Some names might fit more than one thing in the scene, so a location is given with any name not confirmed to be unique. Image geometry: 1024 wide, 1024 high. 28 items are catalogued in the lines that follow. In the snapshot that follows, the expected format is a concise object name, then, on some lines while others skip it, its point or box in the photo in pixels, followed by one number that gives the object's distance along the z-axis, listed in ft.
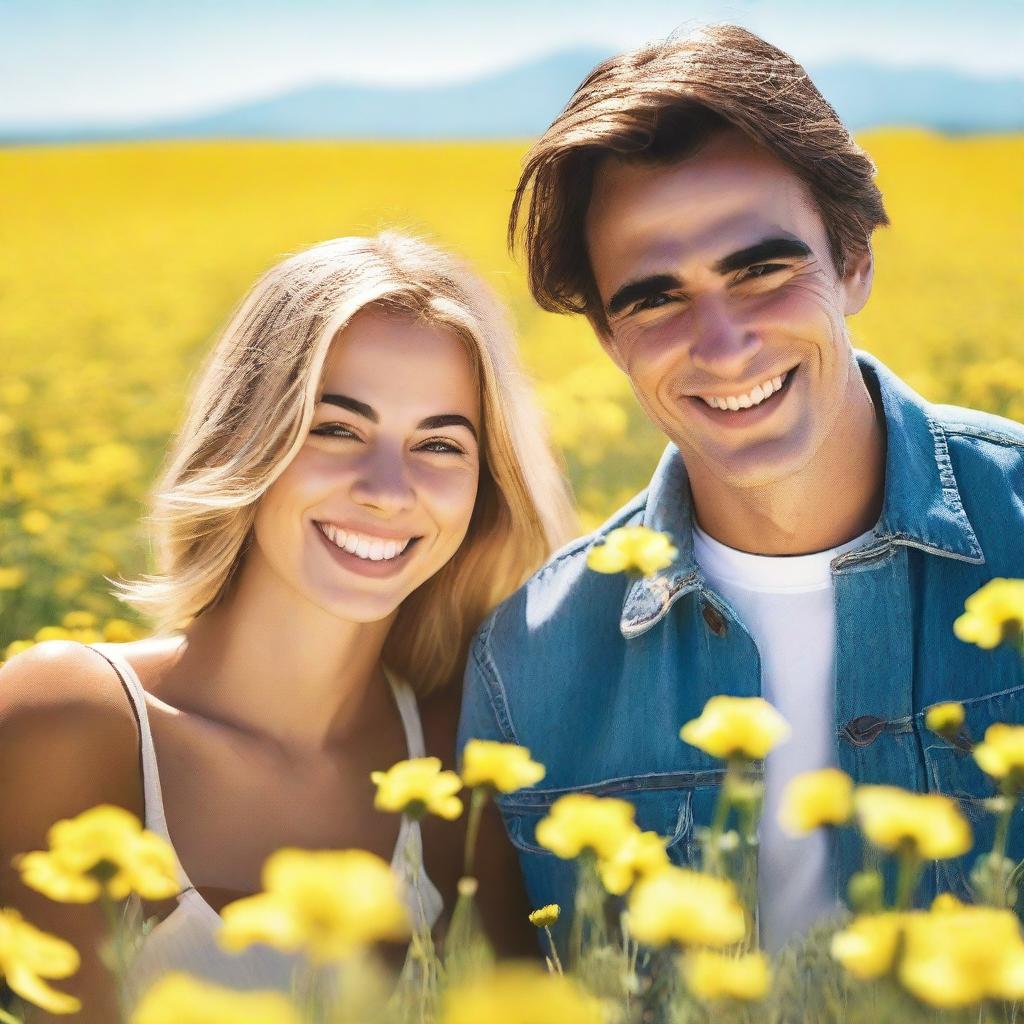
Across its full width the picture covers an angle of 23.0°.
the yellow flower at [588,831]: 3.36
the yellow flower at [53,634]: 4.99
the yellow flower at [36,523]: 6.52
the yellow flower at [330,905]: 2.30
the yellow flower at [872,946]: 2.69
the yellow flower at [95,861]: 3.14
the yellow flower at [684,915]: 2.74
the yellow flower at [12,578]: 6.06
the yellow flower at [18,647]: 4.95
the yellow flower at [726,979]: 2.72
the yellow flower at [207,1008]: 2.17
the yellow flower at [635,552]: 3.93
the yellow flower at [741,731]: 3.38
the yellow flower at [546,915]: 3.78
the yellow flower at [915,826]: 2.81
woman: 4.35
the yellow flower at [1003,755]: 3.32
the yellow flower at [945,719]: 3.56
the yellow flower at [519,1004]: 2.21
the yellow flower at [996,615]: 3.57
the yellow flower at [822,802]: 3.30
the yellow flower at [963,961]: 2.39
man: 4.47
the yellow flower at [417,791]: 3.48
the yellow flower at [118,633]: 5.24
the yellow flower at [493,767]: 3.48
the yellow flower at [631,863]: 3.41
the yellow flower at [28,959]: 3.07
